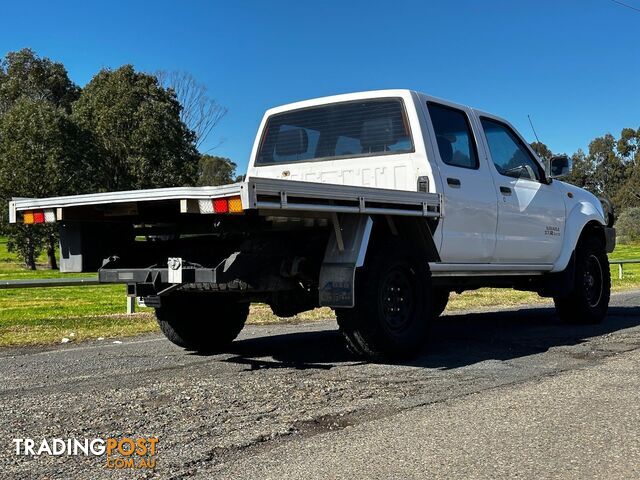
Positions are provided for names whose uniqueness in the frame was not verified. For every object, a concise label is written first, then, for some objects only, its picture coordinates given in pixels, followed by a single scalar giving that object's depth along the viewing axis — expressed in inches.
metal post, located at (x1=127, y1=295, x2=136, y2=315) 450.5
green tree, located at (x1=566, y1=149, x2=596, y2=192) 3195.1
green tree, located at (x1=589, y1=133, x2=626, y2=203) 3097.9
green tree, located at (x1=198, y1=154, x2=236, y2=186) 2468.8
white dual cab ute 214.7
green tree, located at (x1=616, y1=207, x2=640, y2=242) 2337.6
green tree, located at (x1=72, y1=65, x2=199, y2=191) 1515.7
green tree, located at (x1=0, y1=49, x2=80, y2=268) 1382.9
